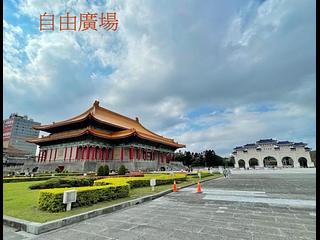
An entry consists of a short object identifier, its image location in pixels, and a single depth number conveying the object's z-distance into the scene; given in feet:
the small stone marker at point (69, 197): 18.74
